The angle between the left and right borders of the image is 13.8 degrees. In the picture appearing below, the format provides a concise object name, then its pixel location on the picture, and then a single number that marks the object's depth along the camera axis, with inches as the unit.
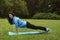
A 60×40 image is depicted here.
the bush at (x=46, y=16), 1290.6
